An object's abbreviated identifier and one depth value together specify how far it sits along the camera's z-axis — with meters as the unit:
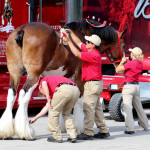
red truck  11.00
